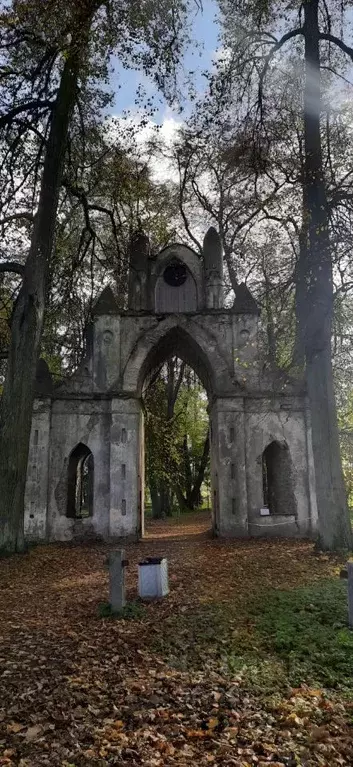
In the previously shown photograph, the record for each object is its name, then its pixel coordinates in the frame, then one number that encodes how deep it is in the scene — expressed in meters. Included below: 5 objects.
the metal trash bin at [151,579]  8.43
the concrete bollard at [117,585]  7.59
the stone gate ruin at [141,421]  17.20
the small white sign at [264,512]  17.19
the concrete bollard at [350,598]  6.70
